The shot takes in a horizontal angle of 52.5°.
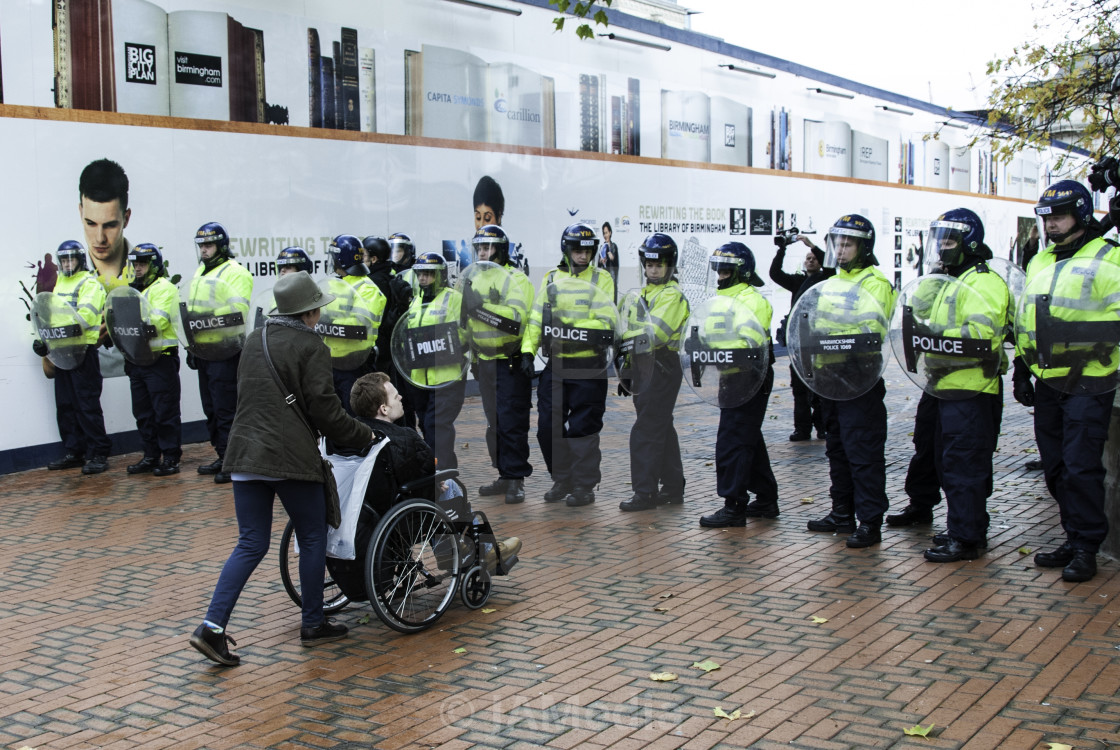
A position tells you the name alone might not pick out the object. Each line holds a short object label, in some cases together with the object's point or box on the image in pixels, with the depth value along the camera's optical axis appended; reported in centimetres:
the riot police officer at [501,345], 873
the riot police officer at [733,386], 759
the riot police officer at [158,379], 1027
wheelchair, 558
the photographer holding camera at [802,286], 998
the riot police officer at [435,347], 877
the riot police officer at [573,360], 830
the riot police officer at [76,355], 1041
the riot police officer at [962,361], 658
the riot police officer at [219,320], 980
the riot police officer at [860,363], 704
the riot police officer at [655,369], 821
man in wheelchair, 569
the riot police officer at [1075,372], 616
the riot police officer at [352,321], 953
